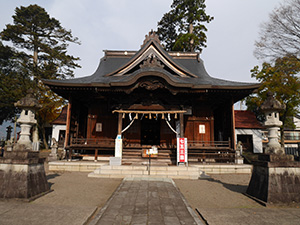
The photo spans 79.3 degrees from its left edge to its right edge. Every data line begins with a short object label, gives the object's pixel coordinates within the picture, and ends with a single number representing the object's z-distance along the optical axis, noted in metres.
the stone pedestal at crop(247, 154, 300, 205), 4.99
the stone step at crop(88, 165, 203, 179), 9.23
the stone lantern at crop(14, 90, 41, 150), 5.87
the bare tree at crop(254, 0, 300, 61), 16.20
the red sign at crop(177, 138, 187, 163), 10.22
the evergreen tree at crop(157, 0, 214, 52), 26.23
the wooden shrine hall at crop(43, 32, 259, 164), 11.55
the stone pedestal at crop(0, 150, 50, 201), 5.06
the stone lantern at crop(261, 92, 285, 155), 5.77
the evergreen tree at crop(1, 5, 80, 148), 24.72
